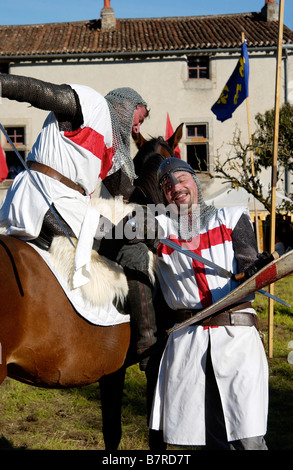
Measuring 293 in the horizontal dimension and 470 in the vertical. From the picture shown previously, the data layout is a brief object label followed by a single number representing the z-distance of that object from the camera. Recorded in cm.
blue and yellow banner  808
